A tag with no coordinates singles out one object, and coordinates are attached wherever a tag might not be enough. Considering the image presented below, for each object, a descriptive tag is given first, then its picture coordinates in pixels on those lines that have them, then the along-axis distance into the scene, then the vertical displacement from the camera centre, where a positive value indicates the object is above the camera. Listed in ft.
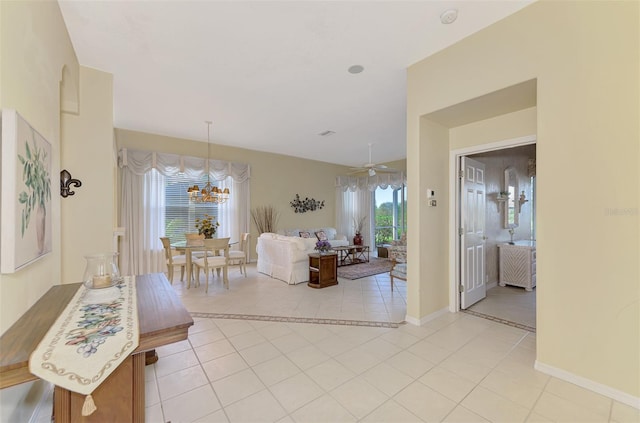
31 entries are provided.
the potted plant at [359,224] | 29.55 -1.22
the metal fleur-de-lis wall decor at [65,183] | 7.92 +0.89
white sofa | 15.98 -2.72
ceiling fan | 17.45 +2.99
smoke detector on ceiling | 7.42 +5.47
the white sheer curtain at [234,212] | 21.47 +0.08
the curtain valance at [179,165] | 17.66 +3.42
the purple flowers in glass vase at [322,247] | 15.74 -1.97
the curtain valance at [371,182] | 26.22 +3.21
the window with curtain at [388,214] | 28.76 -0.14
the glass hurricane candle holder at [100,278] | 5.55 -1.35
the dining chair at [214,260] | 14.62 -2.64
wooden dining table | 14.82 -1.99
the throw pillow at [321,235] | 24.57 -2.05
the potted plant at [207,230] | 17.06 -1.06
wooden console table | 3.43 -1.99
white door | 11.51 -0.89
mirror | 15.80 +0.80
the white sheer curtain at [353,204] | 29.14 +0.96
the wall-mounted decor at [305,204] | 25.82 +0.84
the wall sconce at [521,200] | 16.57 +0.76
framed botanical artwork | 3.98 +0.31
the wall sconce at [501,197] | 15.24 +0.87
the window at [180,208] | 19.65 +0.38
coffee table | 22.11 -3.74
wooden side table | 15.21 -3.27
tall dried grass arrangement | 23.09 -0.43
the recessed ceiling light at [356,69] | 10.01 +5.38
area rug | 18.13 -4.14
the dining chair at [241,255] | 17.44 -2.73
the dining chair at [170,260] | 15.40 -2.68
